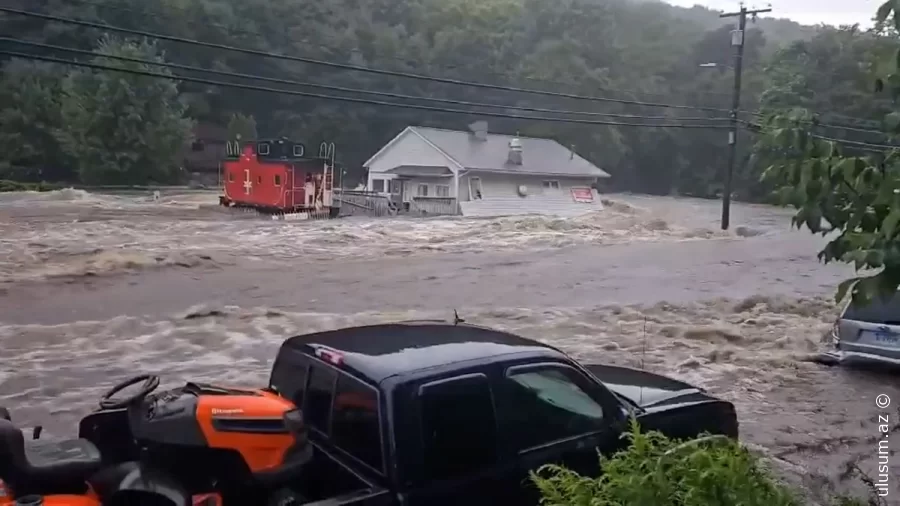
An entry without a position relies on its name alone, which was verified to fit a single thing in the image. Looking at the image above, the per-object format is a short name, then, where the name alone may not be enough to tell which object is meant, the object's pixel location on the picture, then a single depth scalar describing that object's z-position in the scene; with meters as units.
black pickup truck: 3.62
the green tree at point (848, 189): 2.35
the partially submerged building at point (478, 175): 39.25
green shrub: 2.16
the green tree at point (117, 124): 41.69
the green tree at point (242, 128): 49.93
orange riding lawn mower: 3.30
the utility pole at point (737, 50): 33.31
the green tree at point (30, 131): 42.75
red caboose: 34.28
